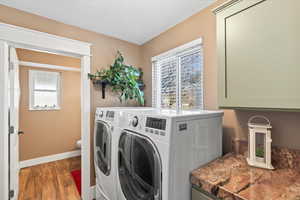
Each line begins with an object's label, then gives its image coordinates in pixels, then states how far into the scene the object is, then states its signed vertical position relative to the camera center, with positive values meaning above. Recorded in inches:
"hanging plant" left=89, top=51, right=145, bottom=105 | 82.0 +12.2
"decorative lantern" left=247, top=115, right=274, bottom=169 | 40.6 -13.5
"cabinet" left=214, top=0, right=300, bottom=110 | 31.1 +11.6
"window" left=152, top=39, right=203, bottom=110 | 67.6 +12.6
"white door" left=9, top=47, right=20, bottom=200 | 62.9 -9.5
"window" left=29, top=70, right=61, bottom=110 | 121.2 +9.0
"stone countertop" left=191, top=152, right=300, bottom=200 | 28.9 -18.9
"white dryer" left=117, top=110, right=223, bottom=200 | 34.4 -14.4
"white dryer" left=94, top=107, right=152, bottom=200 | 56.2 -22.9
